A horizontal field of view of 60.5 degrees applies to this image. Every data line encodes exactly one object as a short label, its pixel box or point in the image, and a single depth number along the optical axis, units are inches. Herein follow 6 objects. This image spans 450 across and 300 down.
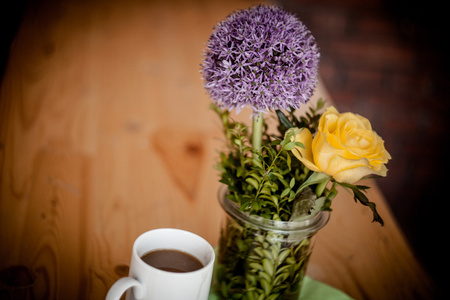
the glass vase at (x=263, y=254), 18.8
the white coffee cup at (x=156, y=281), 14.9
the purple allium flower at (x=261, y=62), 17.2
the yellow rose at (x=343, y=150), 16.3
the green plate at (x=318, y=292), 23.5
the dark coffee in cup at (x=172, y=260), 17.0
